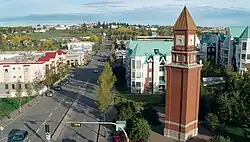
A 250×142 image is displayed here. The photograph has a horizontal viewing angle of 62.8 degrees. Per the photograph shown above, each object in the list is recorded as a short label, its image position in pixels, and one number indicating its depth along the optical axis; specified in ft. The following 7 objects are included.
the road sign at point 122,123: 71.64
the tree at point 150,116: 81.21
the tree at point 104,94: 88.00
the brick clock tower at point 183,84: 69.32
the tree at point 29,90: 120.21
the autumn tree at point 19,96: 108.75
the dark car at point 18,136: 74.36
